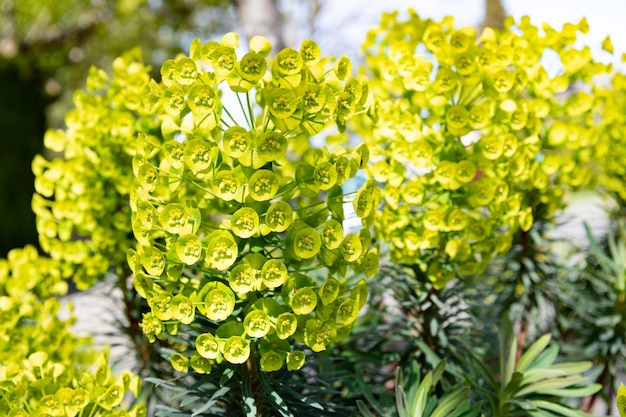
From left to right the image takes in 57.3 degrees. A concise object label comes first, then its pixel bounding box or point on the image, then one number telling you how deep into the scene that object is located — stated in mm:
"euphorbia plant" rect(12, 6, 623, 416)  714
